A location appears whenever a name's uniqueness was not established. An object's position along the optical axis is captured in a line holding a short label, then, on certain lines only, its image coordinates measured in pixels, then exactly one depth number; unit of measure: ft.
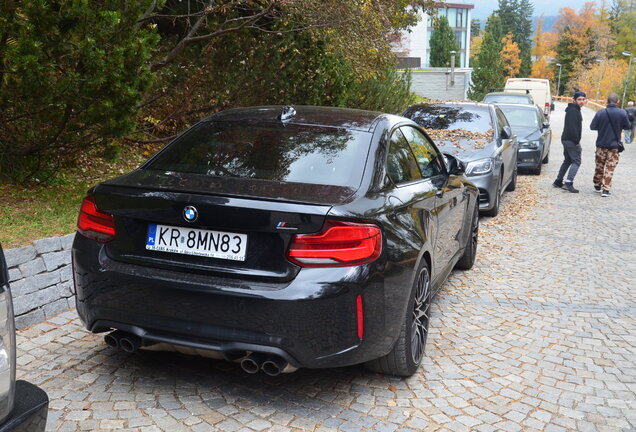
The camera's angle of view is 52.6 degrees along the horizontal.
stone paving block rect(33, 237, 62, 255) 16.02
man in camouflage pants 40.81
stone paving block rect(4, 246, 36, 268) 15.12
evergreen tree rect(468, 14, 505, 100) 152.05
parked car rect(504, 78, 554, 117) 108.68
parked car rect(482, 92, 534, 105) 72.59
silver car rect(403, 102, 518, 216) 31.76
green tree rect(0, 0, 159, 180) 17.98
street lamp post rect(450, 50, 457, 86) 136.79
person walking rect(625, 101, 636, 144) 78.61
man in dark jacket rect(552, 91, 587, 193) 43.29
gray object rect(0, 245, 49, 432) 6.16
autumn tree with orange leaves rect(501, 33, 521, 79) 361.30
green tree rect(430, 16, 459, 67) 231.91
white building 264.11
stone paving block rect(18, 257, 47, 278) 15.46
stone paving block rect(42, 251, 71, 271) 16.22
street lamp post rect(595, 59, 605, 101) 254.68
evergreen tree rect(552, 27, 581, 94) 395.16
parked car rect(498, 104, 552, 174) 50.98
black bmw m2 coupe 10.60
